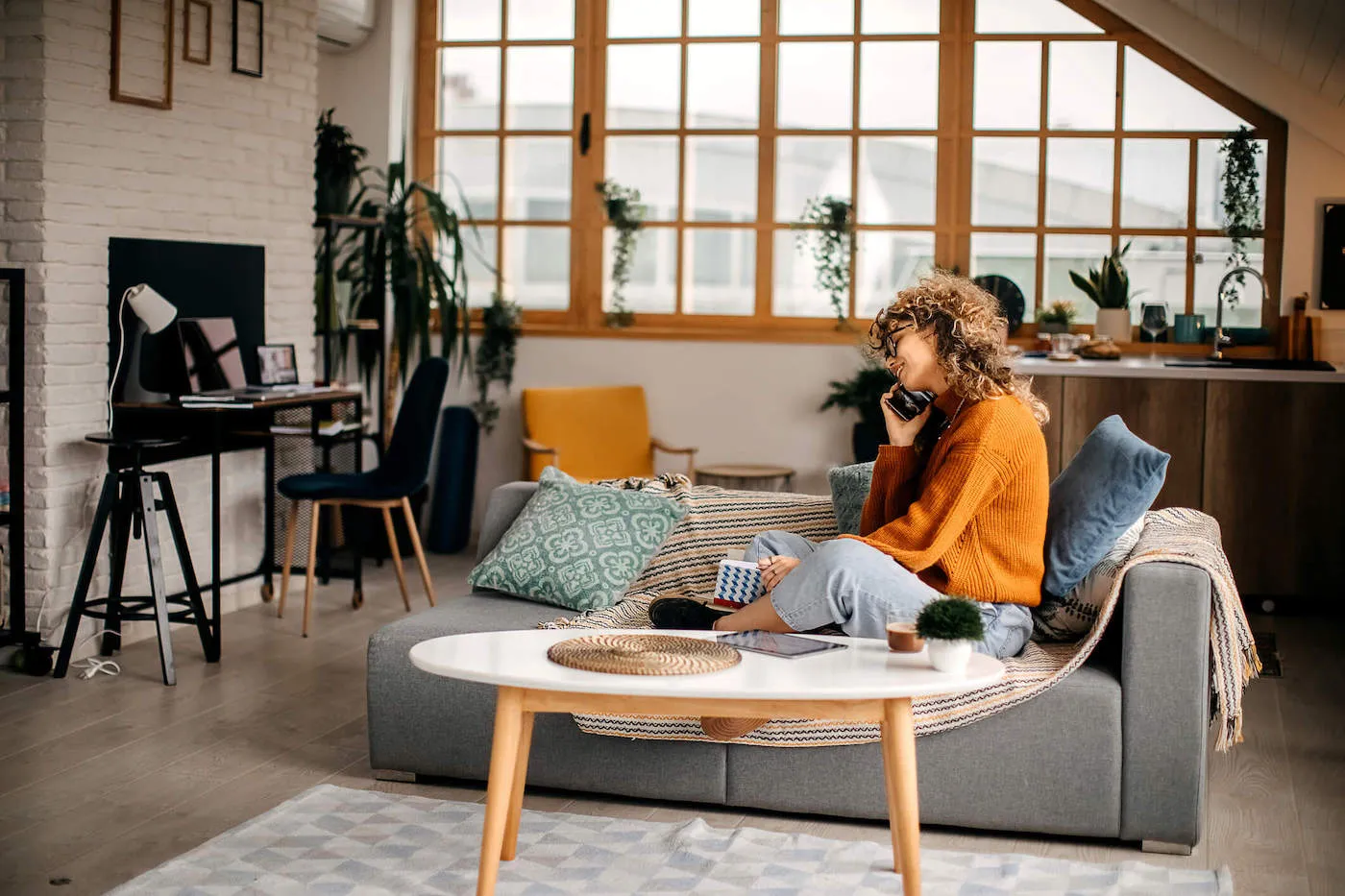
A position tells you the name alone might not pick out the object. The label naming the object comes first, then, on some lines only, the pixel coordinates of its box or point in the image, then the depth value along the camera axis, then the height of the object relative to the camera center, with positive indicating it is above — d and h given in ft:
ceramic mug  21.70 +1.07
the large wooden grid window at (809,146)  22.25 +3.85
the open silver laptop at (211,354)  17.04 +0.33
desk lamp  16.16 +0.77
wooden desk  16.34 -0.56
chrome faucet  20.80 +1.17
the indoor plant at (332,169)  21.66 +3.15
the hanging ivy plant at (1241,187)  21.70 +3.15
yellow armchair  22.15 -0.65
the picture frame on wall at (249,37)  18.58 +4.34
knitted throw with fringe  10.59 -1.94
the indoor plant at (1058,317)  21.74 +1.20
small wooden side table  21.90 -1.25
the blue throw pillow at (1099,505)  11.11 -0.79
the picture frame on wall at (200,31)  17.71 +4.19
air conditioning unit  22.04 +5.48
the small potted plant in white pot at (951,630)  8.61 -1.35
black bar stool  15.10 -1.66
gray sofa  10.45 -2.67
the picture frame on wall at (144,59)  16.31 +3.63
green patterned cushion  12.73 -1.36
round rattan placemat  8.58 -1.58
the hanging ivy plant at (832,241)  22.74 +2.36
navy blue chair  17.90 -1.12
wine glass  21.01 +1.18
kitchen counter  19.33 +0.39
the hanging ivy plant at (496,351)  23.57 +0.60
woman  10.39 -0.82
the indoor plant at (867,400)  22.06 -0.08
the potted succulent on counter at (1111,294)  21.62 +1.56
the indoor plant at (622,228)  23.43 +2.57
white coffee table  8.31 -1.67
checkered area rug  9.65 -3.19
